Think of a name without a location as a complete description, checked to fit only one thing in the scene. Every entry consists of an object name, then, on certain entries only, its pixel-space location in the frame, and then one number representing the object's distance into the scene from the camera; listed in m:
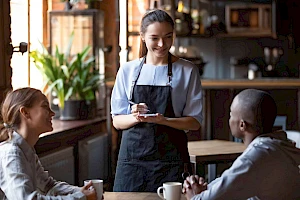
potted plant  4.88
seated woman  2.05
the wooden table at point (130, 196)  2.37
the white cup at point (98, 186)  2.19
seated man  1.98
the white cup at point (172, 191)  2.19
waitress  2.84
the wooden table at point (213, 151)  3.88
